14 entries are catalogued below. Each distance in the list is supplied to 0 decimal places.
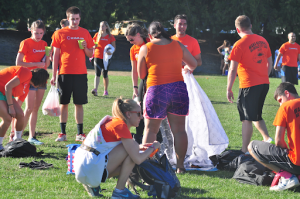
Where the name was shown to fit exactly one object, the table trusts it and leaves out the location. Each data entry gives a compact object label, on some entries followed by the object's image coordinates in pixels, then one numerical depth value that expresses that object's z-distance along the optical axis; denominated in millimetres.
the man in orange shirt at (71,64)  12312
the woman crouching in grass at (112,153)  7016
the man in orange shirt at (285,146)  7531
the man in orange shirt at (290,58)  23766
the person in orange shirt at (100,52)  22359
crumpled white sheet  10344
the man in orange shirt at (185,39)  11031
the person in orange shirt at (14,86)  10008
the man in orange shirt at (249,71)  10500
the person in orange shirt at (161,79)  8617
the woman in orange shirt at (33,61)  11906
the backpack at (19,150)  10211
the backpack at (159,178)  7309
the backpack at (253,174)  8329
